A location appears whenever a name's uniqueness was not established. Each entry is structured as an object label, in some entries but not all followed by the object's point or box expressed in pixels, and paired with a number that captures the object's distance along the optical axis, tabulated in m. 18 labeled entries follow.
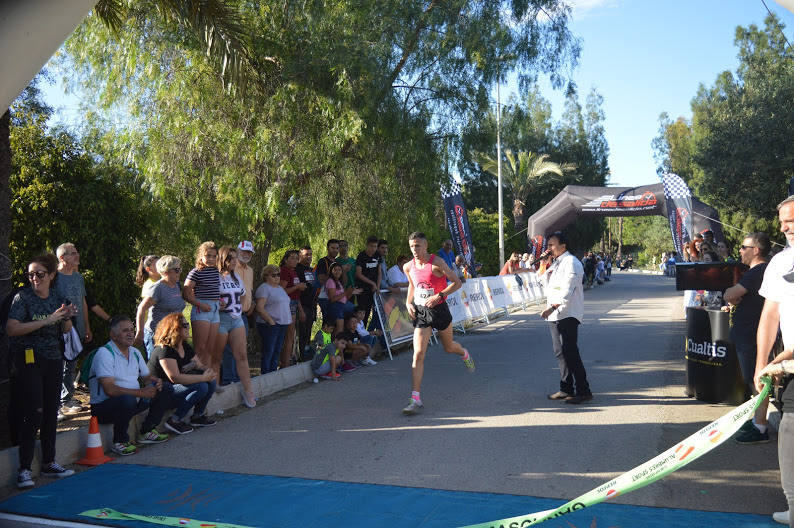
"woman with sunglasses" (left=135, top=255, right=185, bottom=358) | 7.63
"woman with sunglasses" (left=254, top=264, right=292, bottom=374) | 9.15
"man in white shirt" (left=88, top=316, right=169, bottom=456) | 6.20
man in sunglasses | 6.26
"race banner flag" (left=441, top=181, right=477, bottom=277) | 20.17
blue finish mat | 4.46
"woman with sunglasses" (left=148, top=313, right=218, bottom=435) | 6.79
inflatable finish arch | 23.78
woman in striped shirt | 7.68
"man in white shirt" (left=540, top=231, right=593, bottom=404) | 7.89
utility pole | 29.75
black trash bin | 7.37
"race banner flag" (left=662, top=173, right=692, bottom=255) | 21.34
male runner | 7.77
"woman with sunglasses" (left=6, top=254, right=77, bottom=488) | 5.39
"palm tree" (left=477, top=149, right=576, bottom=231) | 45.81
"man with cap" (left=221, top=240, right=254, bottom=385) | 8.52
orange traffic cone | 5.96
